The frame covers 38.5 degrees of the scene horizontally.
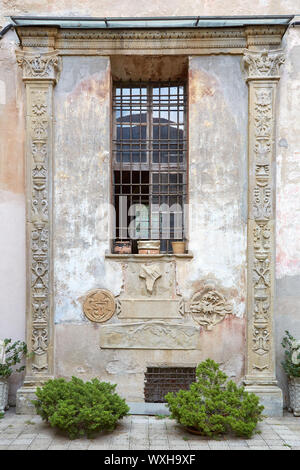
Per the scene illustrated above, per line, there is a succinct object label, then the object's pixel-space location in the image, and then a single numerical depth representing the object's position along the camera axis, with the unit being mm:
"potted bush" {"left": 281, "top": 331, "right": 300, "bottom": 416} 6168
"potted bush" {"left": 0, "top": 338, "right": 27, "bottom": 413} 6195
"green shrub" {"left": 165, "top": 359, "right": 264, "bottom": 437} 5254
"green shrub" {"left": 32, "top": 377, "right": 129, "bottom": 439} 5207
